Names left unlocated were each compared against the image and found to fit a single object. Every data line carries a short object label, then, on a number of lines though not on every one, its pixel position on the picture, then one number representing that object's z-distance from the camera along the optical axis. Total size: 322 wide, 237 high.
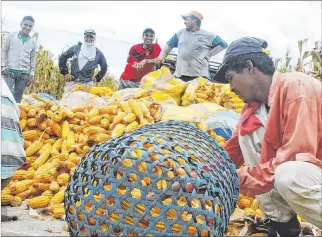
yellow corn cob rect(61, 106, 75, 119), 5.45
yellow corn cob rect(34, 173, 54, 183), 4.56
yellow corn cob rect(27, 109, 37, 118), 5.41
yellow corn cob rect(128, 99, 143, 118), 5.35
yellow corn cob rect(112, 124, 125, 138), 5.06
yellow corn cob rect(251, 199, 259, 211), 4.15
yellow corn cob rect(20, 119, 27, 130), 5.32
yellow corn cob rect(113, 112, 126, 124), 5.27
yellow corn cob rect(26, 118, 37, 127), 5.33
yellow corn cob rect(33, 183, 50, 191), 4.47
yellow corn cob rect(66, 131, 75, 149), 5.09
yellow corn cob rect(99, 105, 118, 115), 5.50
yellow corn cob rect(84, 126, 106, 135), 5.18
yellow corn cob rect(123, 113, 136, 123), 5.24
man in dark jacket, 8.27
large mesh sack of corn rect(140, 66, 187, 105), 6.30
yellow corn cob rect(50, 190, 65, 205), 4.17
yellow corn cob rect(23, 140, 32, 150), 5.17
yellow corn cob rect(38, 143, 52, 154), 5.12
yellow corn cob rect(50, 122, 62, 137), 5.33
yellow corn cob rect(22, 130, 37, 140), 5.19
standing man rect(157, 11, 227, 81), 7.10
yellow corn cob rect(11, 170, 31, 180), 4.65
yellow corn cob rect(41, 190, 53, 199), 4.33
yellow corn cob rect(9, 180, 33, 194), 4.30
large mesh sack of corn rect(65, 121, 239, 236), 1.93
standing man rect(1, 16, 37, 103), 8.04
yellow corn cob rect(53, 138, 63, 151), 5.15
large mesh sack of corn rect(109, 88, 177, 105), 6.09
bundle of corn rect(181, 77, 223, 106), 6.25
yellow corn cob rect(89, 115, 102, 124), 5.36
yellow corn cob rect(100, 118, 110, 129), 5.30
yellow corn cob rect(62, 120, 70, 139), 5.27
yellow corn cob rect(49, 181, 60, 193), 4.39
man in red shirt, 7.76
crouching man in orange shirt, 2.67
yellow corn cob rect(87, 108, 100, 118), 5.49
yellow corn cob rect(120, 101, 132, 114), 5.41
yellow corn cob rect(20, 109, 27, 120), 5.39
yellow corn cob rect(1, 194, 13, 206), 4.13
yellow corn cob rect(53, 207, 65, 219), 3.85
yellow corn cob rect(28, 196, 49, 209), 4.14
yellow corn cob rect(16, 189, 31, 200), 4.32
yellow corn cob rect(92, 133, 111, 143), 5.02
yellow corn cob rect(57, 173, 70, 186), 4.49
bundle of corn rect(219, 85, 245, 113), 6.17
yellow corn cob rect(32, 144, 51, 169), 4.89
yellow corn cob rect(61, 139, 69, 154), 5.05
